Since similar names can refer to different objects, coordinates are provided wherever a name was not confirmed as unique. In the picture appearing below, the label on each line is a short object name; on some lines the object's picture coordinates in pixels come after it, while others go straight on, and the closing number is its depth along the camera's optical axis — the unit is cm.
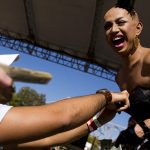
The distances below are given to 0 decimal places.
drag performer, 93
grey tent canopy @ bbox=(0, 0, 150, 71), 385
